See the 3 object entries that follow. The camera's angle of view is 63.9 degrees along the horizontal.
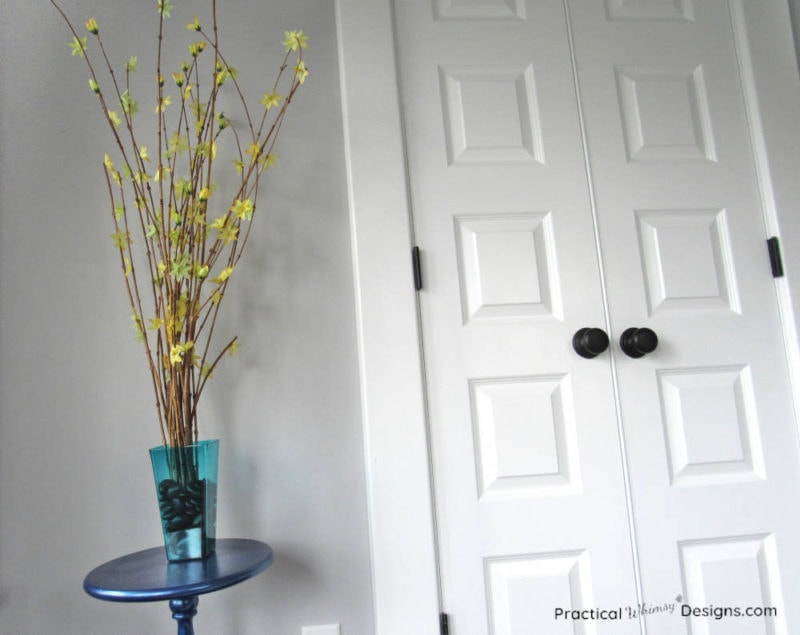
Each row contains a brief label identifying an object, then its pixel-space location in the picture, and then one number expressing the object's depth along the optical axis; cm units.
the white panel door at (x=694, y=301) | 139
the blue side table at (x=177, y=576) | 99
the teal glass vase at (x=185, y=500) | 113
